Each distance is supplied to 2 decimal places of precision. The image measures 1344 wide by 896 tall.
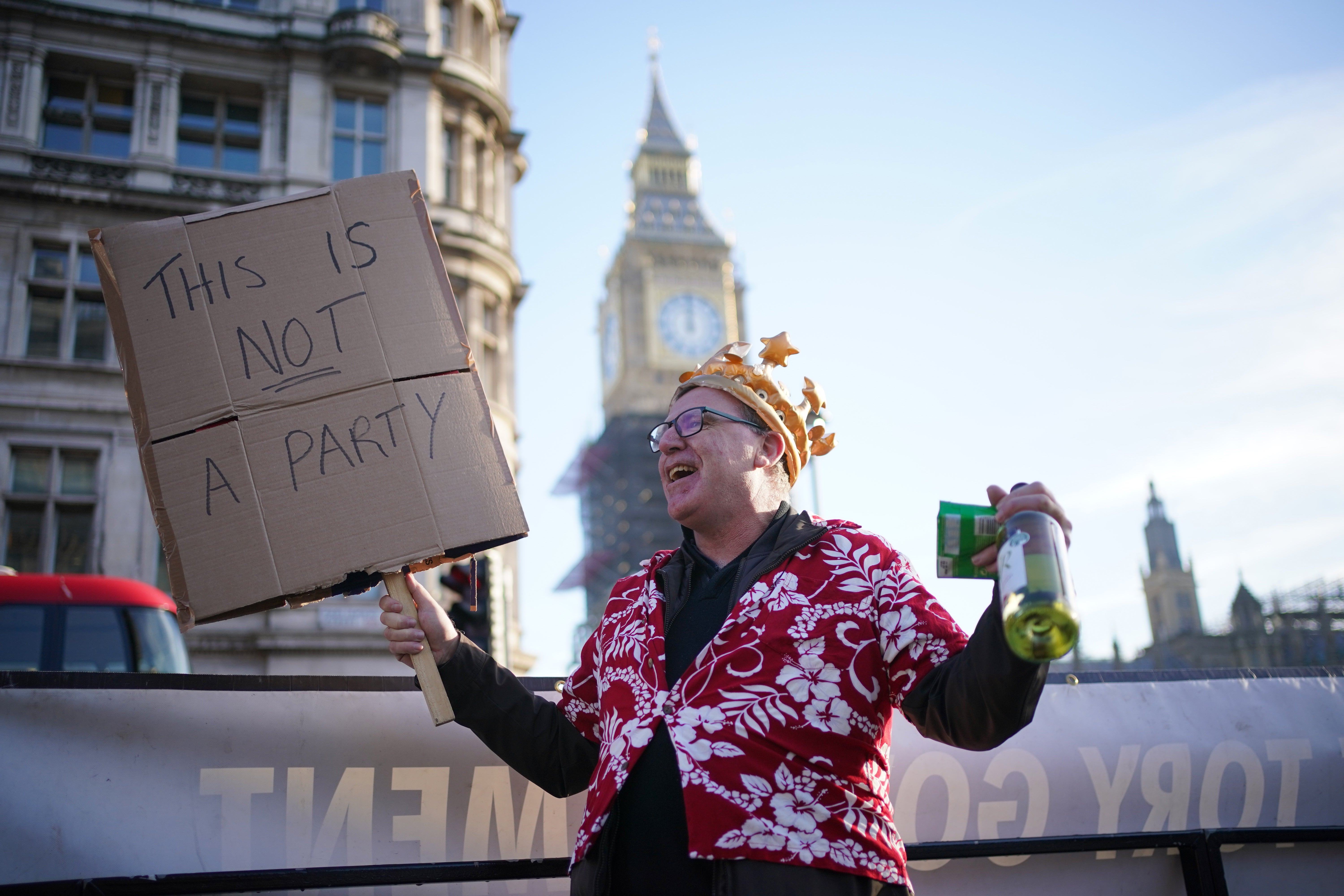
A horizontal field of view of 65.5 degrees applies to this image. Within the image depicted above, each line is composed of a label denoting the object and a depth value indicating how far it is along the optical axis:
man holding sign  2.24
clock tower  65.50
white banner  2.93
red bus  9.23
